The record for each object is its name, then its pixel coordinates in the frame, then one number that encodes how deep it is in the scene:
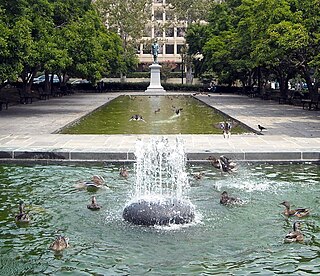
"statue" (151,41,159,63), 66.50
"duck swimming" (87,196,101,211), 10.74
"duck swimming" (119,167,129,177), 13.53
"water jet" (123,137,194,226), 9.67
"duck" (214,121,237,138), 19.42
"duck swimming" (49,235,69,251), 8.54
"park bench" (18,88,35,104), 38.50
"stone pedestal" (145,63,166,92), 65.62
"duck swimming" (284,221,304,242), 8.88
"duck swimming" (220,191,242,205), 11.09
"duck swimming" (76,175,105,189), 12.36
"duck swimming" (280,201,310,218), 10.22
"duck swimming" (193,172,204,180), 13.24
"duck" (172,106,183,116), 30.16
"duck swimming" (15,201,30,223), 9.95
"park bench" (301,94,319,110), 32.36
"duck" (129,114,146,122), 26.61
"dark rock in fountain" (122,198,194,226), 9.58
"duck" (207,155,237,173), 14.02
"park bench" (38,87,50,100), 44.34
